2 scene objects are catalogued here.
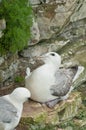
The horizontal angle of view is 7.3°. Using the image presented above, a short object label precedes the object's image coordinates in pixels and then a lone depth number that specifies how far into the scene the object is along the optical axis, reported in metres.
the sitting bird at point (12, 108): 9.10
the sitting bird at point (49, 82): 9.88
